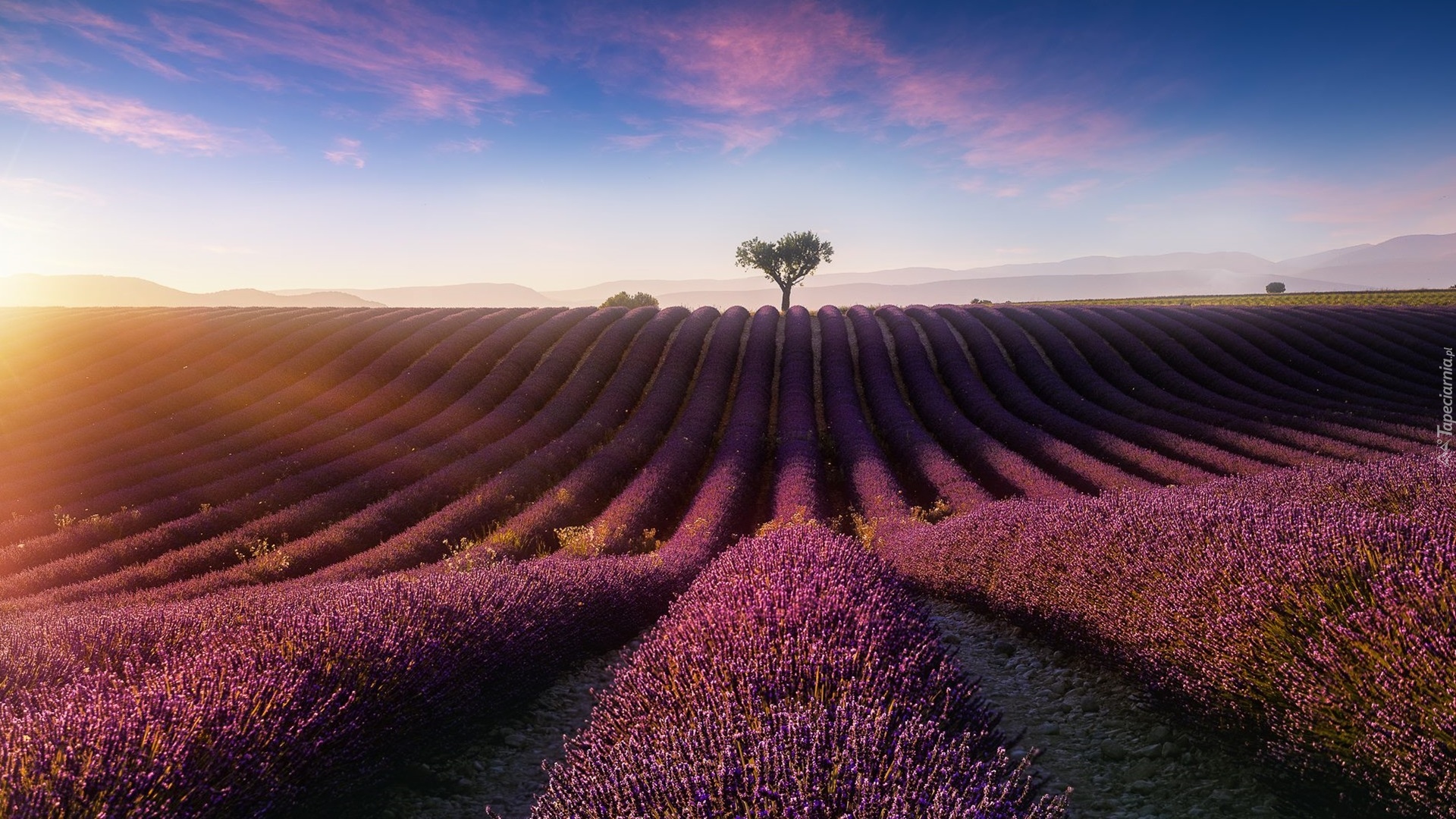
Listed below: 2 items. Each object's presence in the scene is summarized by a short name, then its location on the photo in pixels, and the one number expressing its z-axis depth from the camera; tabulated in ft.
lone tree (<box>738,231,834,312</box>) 137.18
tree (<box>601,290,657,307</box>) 142.21
